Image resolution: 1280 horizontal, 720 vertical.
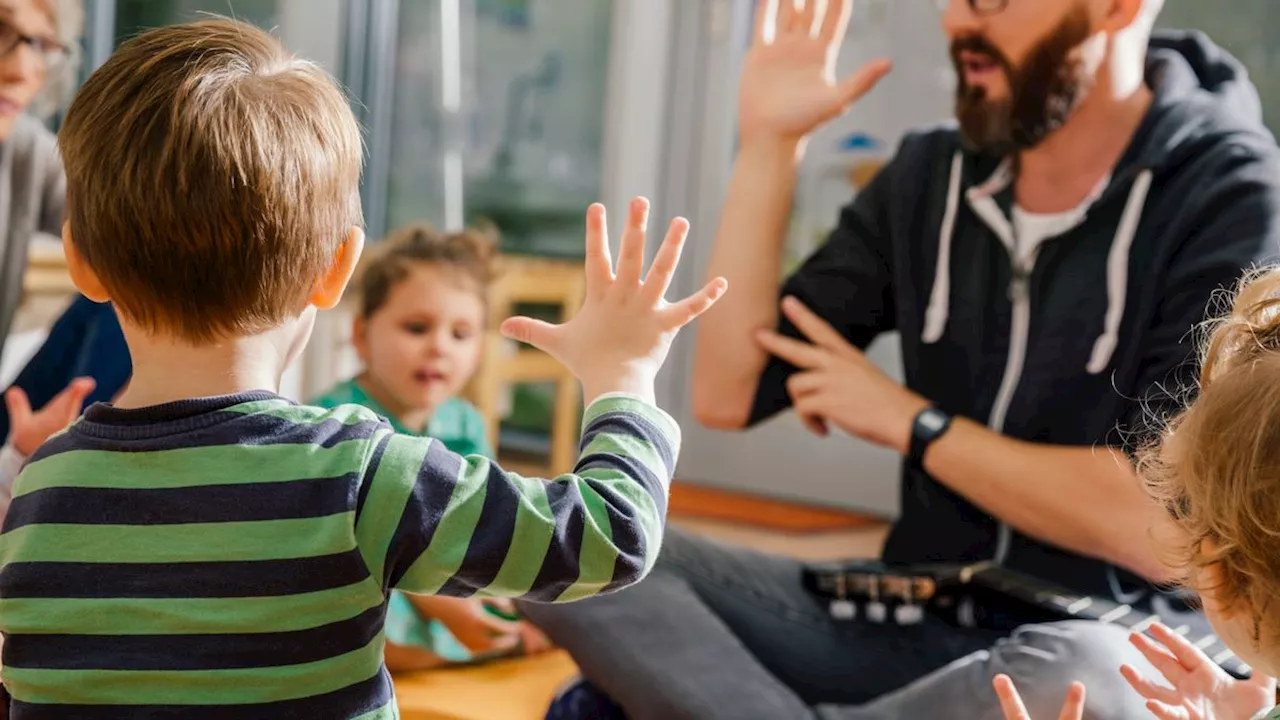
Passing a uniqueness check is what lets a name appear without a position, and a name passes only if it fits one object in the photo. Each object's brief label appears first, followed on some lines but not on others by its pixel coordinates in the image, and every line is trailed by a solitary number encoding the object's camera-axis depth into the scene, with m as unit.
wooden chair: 2.93
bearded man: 1.29
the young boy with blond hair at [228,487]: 0.74
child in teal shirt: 1.85
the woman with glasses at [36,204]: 1.79
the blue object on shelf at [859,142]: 3.06
